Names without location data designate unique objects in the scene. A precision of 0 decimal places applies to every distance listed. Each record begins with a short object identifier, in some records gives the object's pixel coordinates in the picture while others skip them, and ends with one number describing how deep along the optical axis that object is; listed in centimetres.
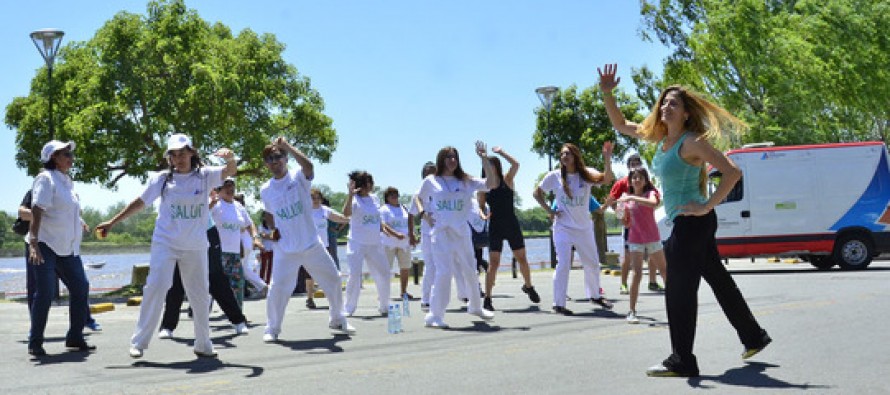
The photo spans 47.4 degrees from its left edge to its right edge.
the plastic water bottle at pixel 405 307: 1247
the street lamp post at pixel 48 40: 2108
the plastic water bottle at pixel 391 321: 1014
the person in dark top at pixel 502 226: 1288
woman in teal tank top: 651
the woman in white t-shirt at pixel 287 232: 954
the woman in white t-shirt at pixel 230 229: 1197
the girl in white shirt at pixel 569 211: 1184
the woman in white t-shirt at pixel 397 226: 1540
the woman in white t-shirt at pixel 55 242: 886
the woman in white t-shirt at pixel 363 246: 1271
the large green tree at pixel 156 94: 2481
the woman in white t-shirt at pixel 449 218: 1059
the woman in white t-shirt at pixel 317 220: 1460
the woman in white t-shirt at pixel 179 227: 807
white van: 2091
